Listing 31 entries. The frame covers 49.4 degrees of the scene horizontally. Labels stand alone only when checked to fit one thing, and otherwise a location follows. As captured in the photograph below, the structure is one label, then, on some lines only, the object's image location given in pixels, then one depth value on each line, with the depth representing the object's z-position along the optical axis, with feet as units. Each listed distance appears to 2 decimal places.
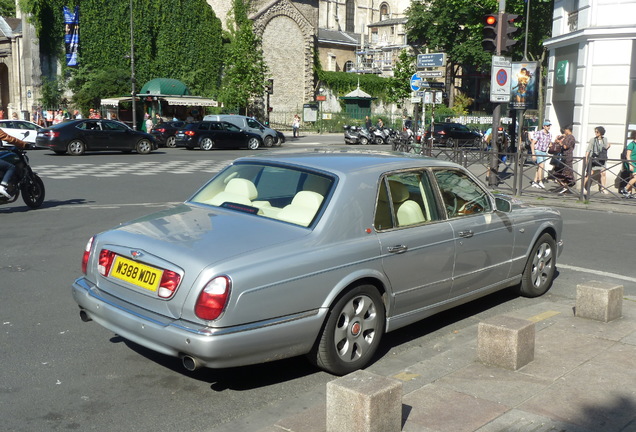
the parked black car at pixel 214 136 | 108.47
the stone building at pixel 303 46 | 192.03
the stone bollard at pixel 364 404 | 12.33
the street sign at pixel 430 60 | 65.67
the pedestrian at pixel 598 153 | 52.16
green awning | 150.92
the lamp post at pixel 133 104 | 128.88
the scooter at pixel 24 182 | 41.46
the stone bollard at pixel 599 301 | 20.61
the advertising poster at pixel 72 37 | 150.10
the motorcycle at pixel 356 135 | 141.90
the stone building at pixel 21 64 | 147.84
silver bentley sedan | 14.32
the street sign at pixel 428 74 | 66.88
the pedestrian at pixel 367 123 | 155.23
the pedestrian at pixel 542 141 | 65.05
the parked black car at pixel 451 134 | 133.90
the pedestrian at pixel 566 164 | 53.90
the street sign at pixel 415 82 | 72.18
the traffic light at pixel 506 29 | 51.88
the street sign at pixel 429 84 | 68.41
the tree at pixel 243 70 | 170.50
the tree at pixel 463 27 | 146.61
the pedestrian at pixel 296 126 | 161.26
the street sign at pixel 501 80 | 55.26
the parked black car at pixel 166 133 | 115.55
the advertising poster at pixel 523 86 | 75.72
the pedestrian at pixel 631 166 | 51.62
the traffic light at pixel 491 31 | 52.39
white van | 124.47
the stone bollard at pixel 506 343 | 16.42
